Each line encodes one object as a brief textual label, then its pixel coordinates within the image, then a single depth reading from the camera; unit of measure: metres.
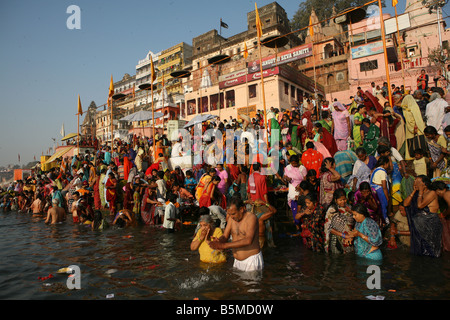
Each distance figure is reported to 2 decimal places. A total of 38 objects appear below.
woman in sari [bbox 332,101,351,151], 8.72
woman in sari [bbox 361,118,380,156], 7.25
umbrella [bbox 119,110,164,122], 17.16
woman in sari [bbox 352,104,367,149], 8.43
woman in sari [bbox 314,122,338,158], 8.35
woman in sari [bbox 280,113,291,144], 10.79
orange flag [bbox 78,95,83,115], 18.81
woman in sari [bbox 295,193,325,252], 5.84
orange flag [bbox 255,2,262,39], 10.59
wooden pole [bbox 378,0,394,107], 7.65
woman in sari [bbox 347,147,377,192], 6.24
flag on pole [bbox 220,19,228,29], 41.19
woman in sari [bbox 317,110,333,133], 9.20
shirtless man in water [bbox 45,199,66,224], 11.16
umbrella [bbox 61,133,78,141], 25.19
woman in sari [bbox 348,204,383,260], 5.05
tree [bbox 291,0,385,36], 45.41
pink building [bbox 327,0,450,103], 22.61
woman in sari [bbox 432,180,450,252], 4.94
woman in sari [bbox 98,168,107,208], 12.26
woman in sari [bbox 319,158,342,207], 6.23
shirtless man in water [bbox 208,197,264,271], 4.38
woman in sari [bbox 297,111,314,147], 9.77
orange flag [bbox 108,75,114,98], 16.86
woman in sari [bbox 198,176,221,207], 8.23
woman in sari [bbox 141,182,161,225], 9.78
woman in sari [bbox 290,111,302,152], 9.92
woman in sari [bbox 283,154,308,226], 7.27
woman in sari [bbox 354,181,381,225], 5.57
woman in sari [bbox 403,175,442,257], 4.95
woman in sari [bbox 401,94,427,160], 6.93
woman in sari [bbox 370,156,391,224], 5.77
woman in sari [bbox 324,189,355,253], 5.47
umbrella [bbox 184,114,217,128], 14.63
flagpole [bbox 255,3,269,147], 10.59
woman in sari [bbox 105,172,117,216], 11.41
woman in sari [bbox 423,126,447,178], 6.04
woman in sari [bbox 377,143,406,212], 6.06
